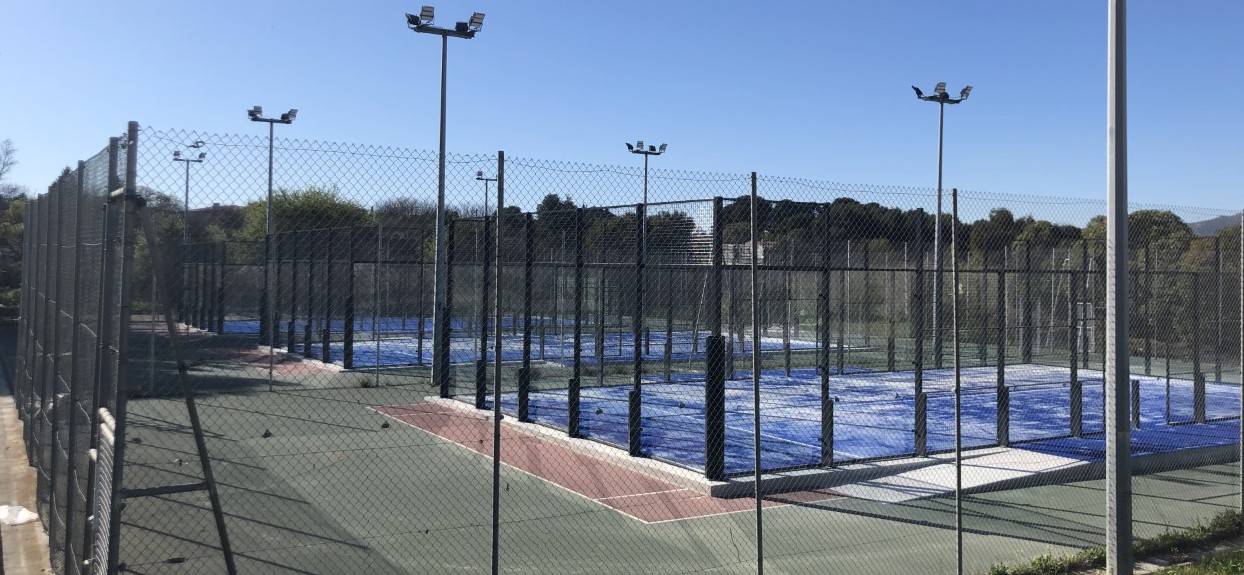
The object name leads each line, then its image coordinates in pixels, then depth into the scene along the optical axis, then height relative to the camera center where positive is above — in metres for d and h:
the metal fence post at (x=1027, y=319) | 15.60 -0.15
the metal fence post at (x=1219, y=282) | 13.30 +0.49
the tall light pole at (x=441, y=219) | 16.31 +1.75
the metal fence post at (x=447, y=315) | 15.06 -0.19
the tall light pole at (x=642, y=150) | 34.69 +5.98
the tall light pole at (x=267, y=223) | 15.00 +1.17
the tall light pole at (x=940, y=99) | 23.41 +5.48
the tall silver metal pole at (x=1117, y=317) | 6.22 -0.03
